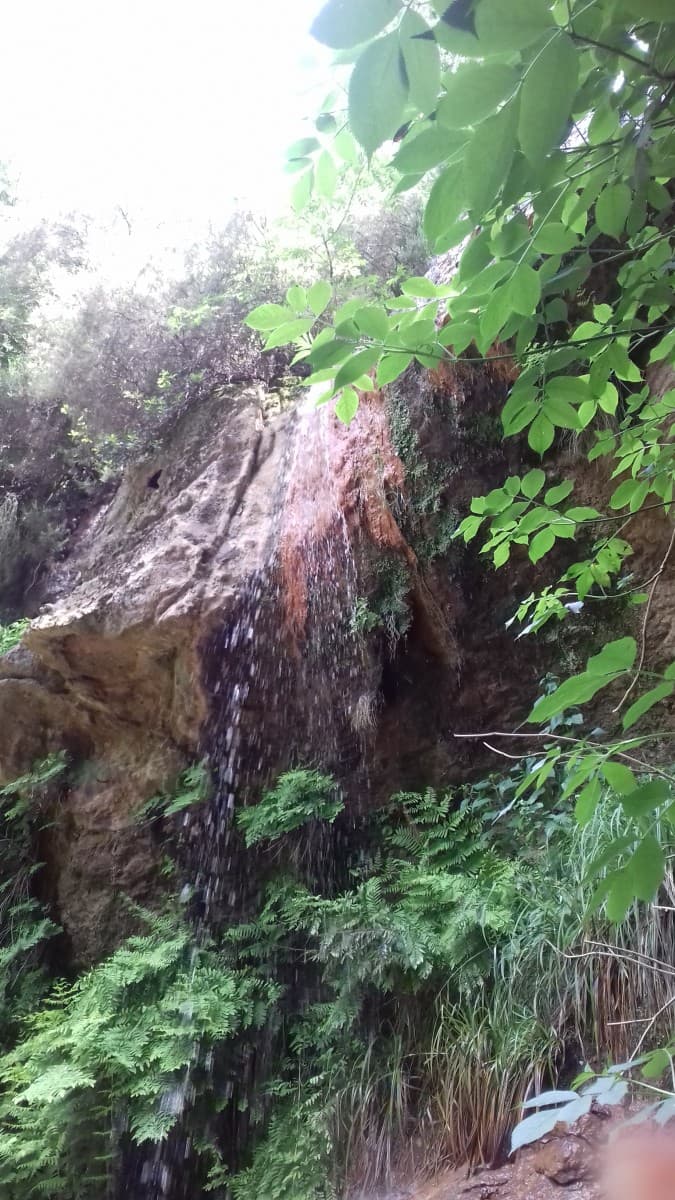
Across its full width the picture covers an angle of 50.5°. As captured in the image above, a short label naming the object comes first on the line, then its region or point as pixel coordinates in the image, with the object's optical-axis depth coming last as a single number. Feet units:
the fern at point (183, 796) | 15.64
